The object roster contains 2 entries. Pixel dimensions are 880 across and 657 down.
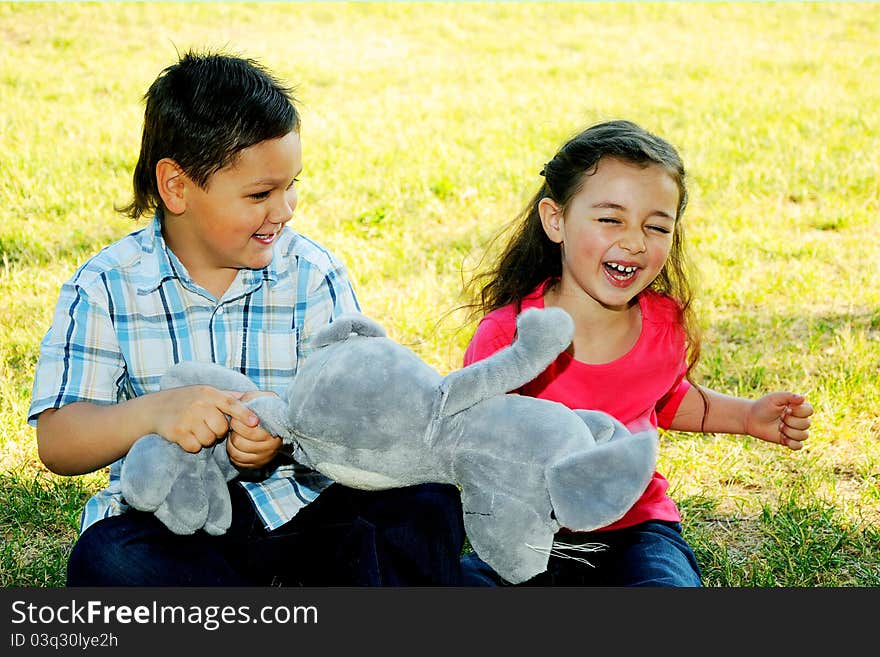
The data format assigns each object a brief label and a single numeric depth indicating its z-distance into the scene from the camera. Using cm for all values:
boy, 208
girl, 231
